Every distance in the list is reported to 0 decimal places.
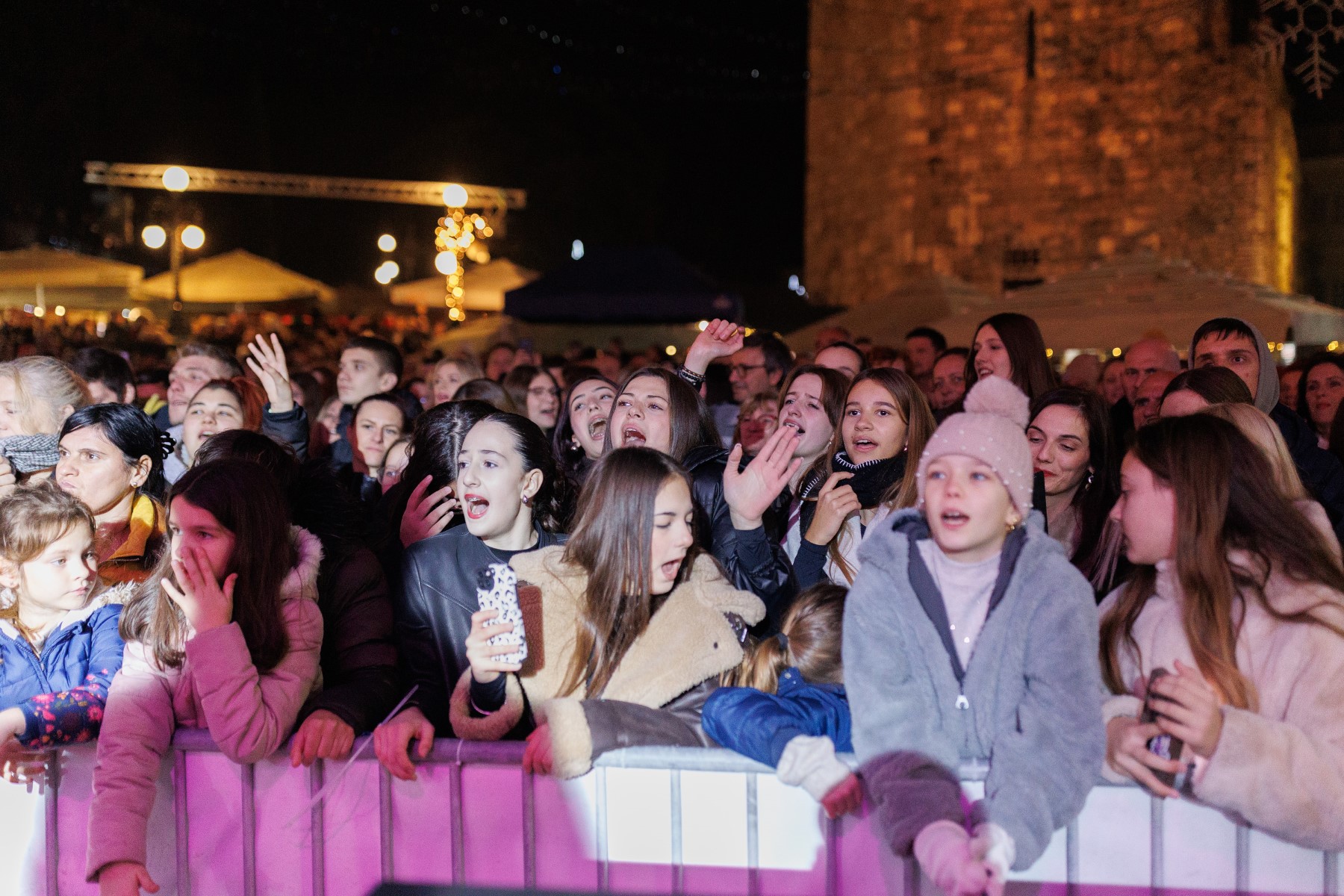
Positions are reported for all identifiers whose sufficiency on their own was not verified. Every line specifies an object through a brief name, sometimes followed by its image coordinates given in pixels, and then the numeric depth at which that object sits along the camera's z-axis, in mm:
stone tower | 15523
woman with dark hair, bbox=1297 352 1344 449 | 5961
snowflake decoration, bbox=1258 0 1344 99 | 5066
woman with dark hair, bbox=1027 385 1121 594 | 3875
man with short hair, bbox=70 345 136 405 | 6395
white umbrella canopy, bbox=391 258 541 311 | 18109
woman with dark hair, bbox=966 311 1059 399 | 5145
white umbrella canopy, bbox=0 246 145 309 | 16422
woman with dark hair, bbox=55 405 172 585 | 3748
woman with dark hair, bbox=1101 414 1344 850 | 2340
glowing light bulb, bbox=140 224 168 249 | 19078
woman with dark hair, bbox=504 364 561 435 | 6680
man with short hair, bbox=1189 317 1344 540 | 4617
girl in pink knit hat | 2354
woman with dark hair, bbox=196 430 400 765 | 2777
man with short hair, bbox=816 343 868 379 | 5629
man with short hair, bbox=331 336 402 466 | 6262
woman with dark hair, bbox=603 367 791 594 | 3959
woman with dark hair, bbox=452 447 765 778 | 2873
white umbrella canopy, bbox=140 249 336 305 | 18562
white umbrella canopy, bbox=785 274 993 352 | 12156
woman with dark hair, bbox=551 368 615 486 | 4934
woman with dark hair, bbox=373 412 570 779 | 3273
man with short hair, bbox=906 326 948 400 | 8148
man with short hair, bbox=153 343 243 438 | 5945
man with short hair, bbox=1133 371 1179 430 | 5066
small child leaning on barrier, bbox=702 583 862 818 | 2449
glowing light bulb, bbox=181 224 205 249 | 17406
